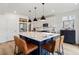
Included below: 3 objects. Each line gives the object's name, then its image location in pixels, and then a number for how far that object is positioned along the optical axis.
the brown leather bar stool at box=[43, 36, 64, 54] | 1.38
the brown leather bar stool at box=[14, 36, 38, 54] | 1.34
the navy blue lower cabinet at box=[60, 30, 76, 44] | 2.30
